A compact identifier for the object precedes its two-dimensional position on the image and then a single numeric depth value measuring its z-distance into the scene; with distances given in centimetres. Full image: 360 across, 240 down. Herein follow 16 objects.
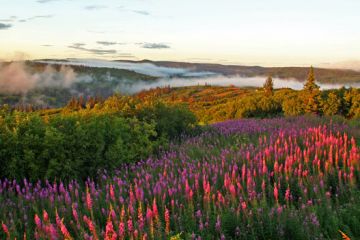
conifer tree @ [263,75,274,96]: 9980
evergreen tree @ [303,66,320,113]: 4088
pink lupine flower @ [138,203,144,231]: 369
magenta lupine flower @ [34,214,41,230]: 371
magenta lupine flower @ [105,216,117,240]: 328
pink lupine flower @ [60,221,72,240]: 343
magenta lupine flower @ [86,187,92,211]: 429
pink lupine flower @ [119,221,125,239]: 343
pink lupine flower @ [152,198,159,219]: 388
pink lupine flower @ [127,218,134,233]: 358
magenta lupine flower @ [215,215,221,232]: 386
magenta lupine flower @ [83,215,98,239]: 346
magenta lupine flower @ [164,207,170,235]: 367
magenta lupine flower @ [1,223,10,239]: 366
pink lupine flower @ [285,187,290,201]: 471
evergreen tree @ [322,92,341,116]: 3609
